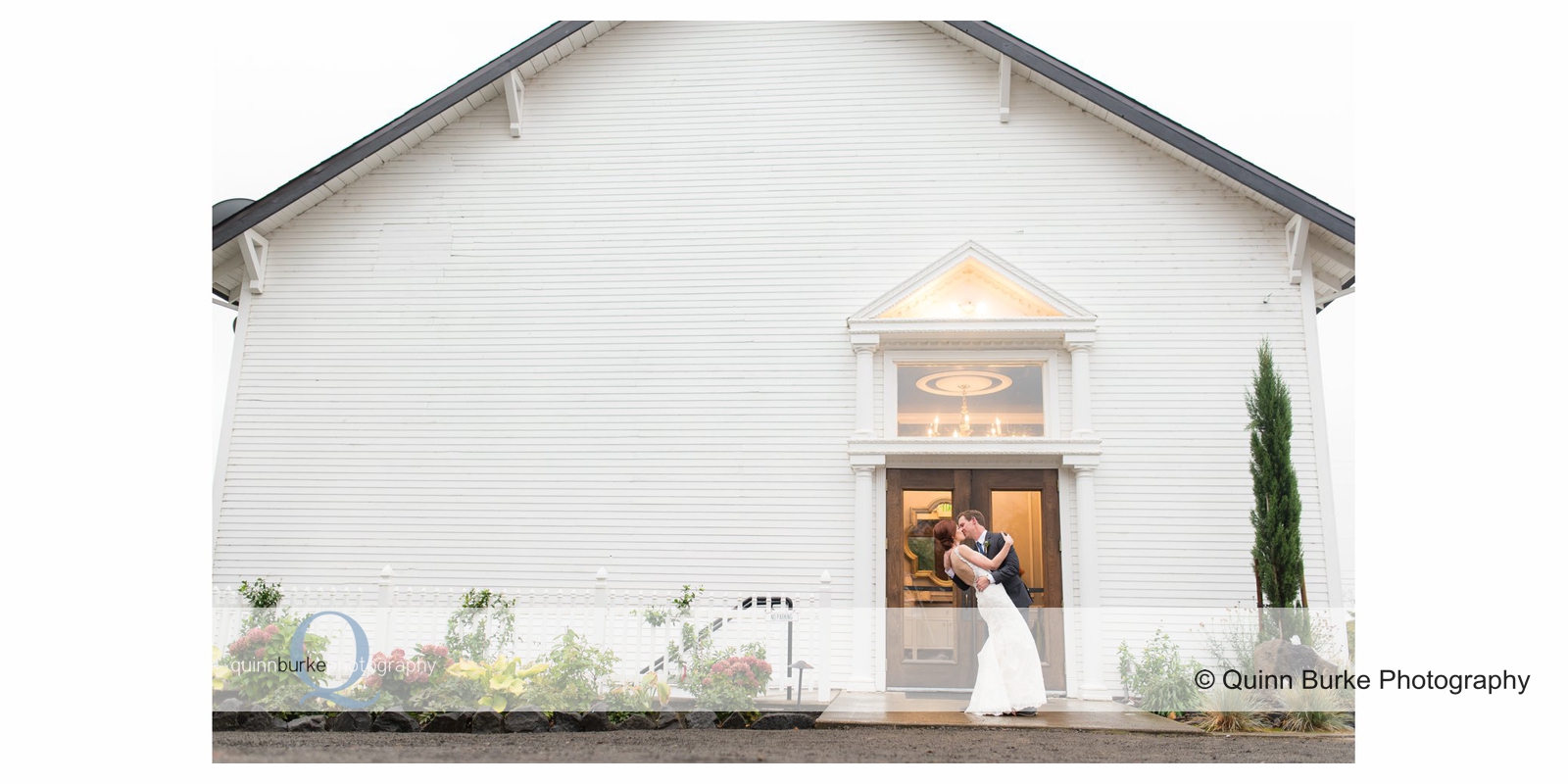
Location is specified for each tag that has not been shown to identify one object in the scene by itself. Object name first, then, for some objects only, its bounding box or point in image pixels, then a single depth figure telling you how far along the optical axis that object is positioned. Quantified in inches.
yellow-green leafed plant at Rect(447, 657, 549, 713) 296.8
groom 314.0
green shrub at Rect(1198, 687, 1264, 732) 288.2
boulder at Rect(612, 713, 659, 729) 291.3
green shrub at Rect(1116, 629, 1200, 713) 317.4
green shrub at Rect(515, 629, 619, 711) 299.0
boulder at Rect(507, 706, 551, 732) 290.5
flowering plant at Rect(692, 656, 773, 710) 302.5
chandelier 380.8
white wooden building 363.3
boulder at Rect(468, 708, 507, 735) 291.3
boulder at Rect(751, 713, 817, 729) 291.6
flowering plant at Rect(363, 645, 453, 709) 305.3
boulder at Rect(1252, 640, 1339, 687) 300.0
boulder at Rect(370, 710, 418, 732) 291.7
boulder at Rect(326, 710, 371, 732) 291.7
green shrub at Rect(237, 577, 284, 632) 341.7
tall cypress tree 313.9
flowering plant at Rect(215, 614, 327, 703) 304.3
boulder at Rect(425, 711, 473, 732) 292.7
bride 301.9
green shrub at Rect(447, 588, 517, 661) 331.0
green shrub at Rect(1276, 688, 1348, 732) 289.0
